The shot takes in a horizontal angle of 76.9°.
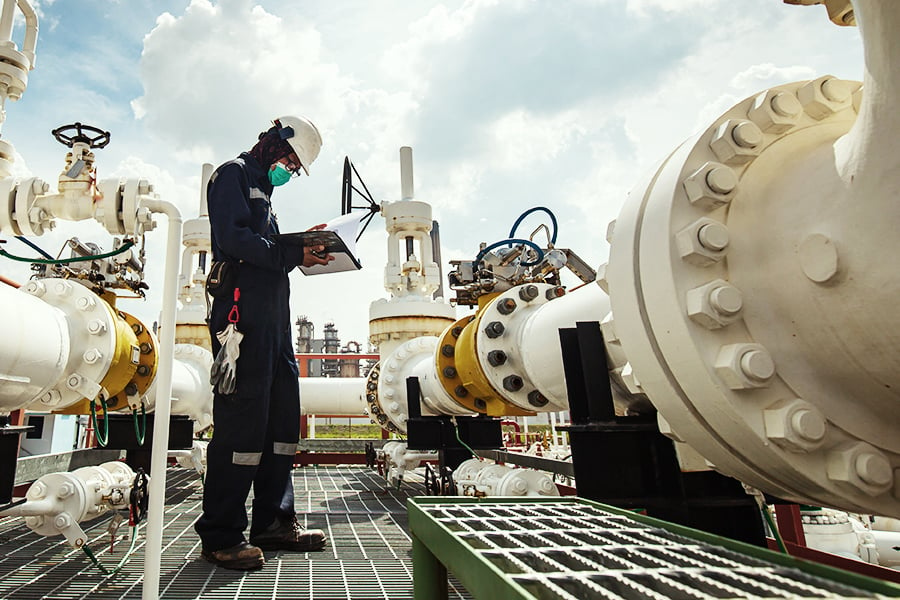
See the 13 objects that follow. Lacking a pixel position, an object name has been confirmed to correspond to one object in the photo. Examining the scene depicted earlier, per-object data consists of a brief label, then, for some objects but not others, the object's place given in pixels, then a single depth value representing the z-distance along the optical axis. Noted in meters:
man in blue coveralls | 2.02
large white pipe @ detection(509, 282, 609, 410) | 1.84
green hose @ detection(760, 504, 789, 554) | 1.29
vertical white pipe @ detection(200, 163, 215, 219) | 7.58
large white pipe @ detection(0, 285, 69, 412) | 1.76
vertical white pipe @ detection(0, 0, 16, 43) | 2.40
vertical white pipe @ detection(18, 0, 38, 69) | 2.49
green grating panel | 0.62
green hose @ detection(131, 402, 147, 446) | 2.86
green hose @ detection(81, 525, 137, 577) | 1.82
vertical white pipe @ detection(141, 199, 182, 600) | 1.41
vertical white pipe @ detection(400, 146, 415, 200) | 6.68
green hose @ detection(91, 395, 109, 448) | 2.41
